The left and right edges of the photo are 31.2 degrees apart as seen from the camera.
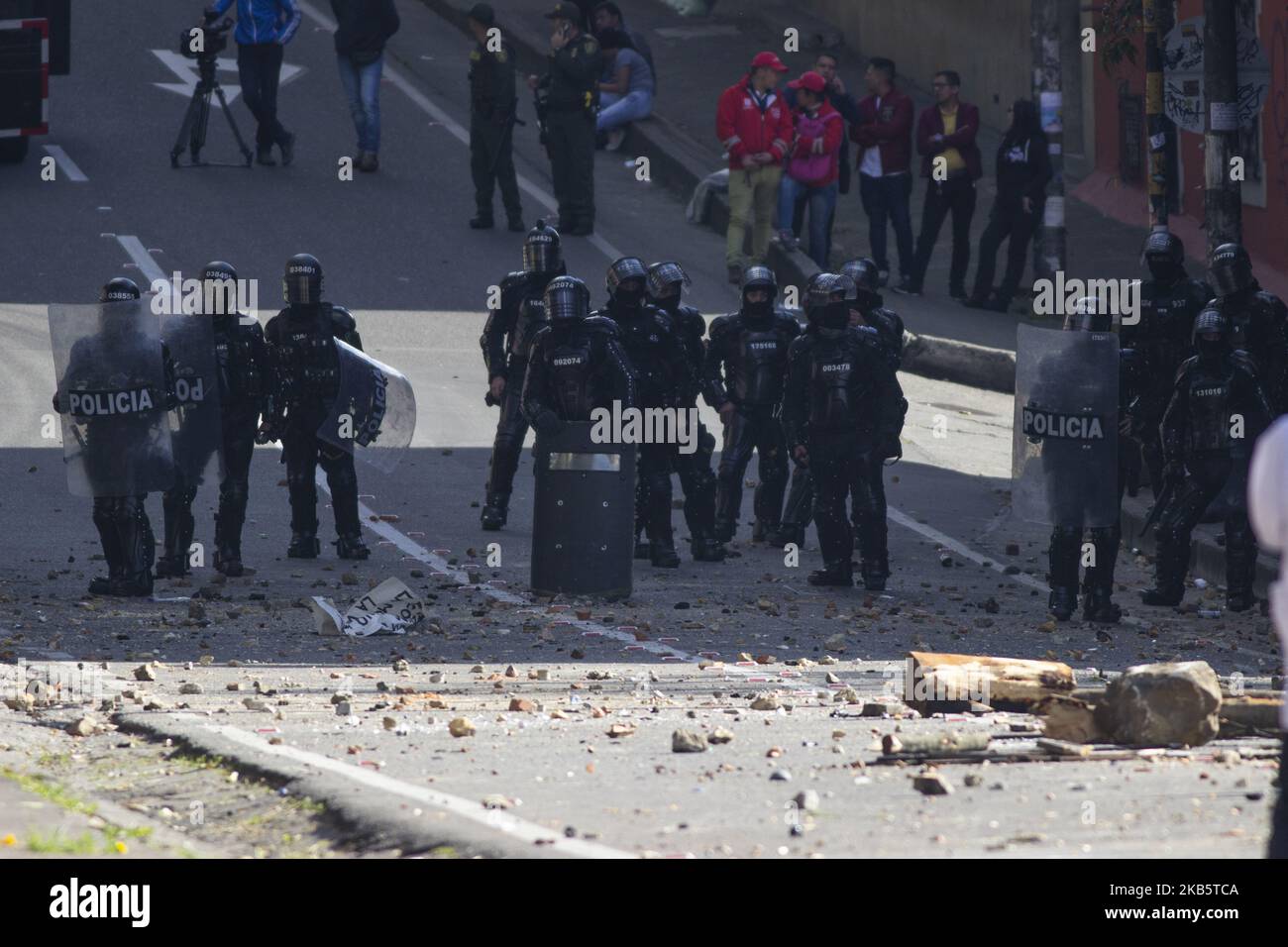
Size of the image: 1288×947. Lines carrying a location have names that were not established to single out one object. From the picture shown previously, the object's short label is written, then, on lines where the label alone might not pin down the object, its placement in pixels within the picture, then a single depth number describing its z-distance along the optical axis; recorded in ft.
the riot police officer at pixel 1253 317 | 41.60
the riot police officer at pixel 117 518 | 38.42
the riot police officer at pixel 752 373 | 44.62
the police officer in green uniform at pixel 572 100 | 69.21
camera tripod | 71.15
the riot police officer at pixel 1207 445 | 39.75
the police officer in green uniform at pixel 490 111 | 68.90
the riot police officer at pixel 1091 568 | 39.32
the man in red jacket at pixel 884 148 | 68.28
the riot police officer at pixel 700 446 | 43.78
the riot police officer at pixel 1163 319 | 44.01
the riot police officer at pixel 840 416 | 41.60
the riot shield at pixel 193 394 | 39.99
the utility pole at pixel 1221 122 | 49.14
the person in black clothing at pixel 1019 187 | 66.44
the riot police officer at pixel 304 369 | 42.14
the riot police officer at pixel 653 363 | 43.32
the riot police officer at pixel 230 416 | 40.75
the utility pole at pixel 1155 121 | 51.93
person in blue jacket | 71.67
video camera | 70.28
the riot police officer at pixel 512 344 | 45.27
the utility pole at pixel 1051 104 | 64.75
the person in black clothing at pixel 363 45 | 73.41
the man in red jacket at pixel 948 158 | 67.51
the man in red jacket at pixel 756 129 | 66.08
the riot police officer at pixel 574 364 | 40.98
